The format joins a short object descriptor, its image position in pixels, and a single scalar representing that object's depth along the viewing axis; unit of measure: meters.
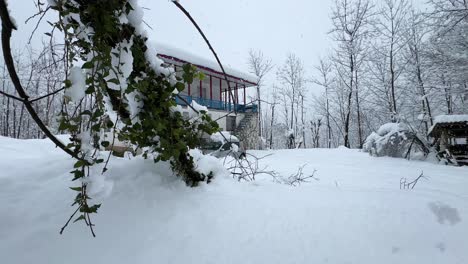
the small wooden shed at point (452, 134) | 7.66
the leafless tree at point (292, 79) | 27.59
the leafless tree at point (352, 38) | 16.66
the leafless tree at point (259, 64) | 27.01
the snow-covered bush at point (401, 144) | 8.16
